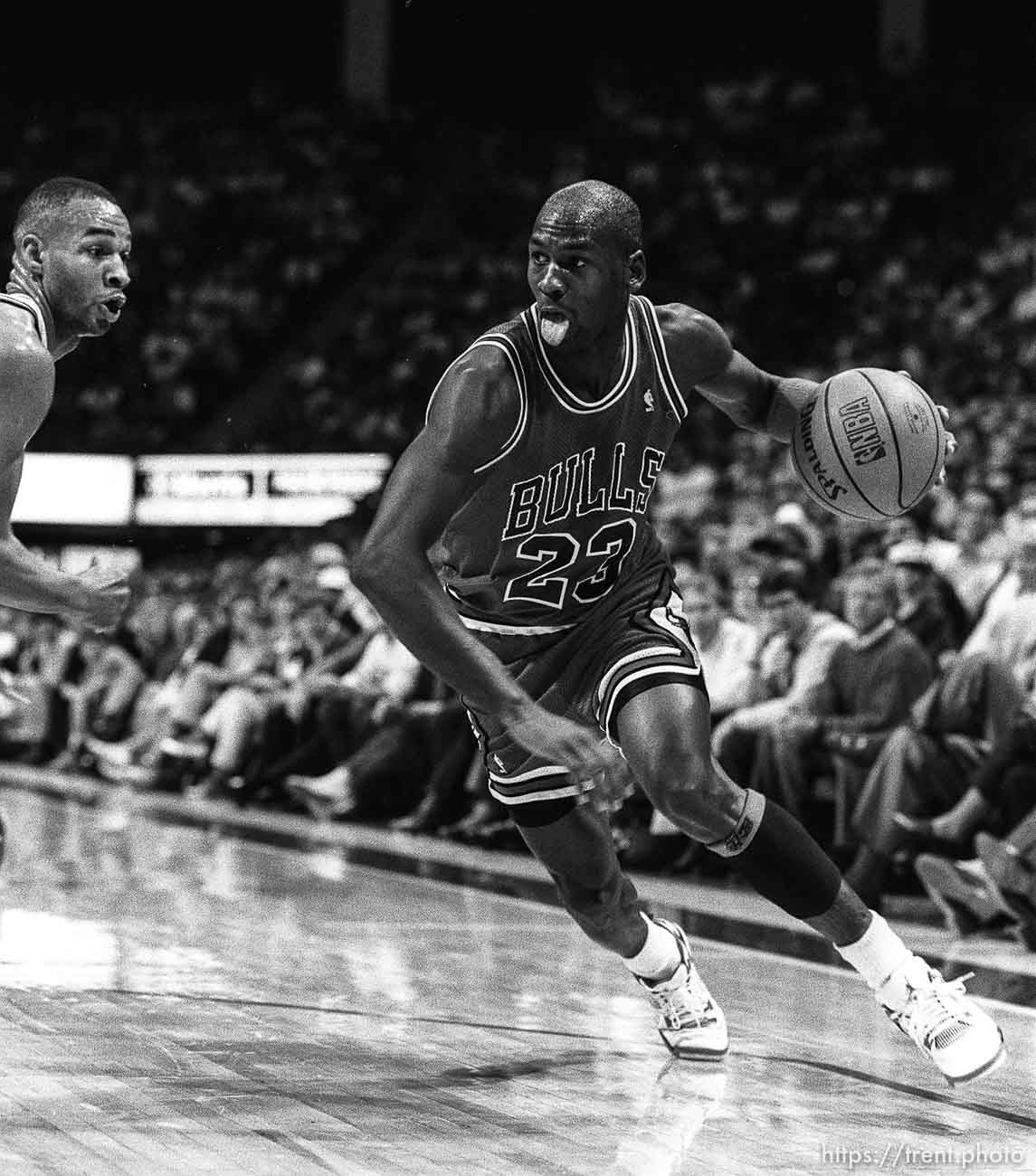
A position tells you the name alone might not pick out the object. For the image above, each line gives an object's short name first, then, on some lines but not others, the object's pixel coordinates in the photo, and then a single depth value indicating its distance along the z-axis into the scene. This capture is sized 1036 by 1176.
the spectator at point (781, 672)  15.75
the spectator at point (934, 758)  13.89
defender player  7.94
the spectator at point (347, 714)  21.05
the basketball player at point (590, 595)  7.63
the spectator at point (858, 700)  14.86
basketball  9.02
